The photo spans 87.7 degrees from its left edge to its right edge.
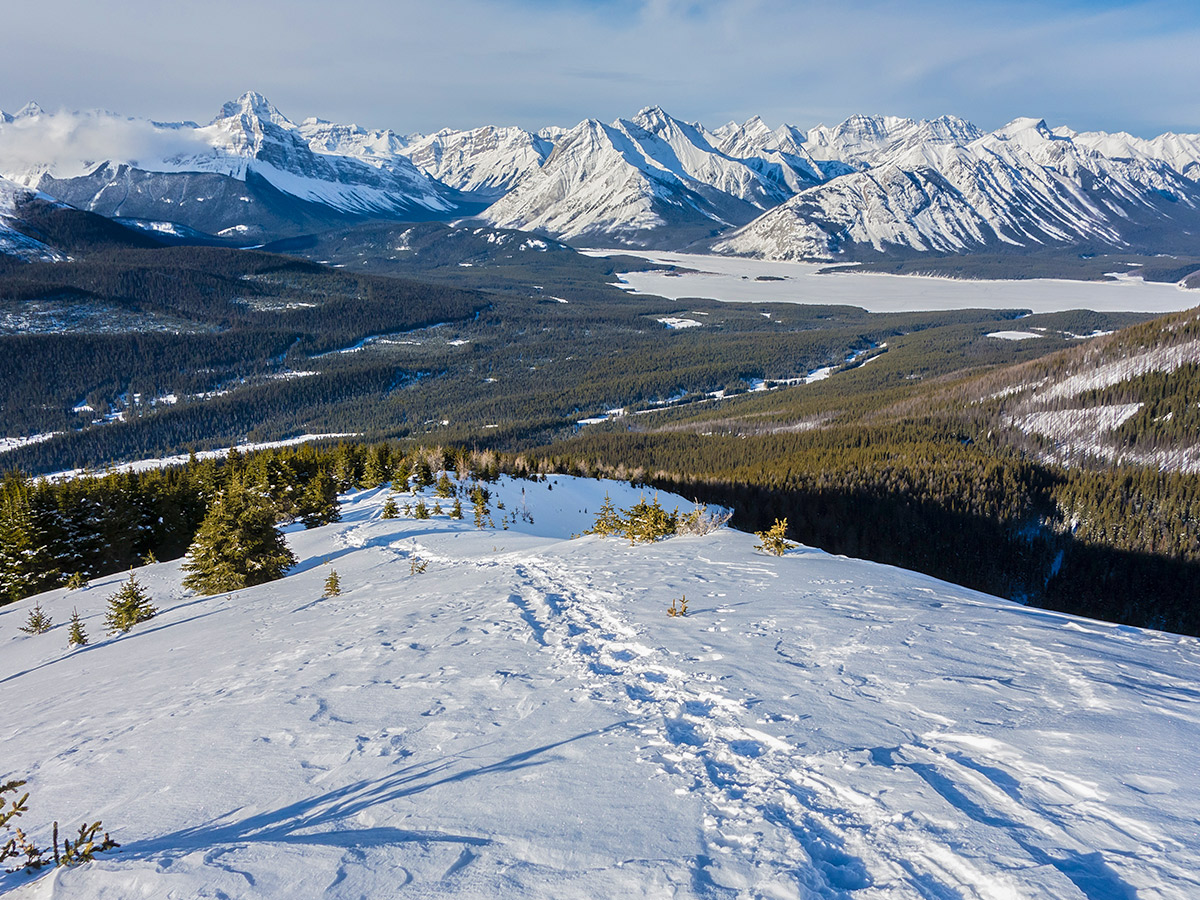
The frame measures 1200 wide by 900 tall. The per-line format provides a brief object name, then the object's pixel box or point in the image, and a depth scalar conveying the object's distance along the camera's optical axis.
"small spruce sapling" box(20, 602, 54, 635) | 20.01
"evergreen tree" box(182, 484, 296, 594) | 21.88
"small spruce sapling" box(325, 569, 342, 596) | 17.86
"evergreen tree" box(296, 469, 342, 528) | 31.25
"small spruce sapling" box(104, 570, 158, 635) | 18.25
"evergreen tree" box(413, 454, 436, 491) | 36.00
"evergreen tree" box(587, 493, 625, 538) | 23.89
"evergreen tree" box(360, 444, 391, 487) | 39.03
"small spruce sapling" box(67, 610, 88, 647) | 16.97
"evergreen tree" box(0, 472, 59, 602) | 29.66
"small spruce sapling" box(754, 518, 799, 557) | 19.19
